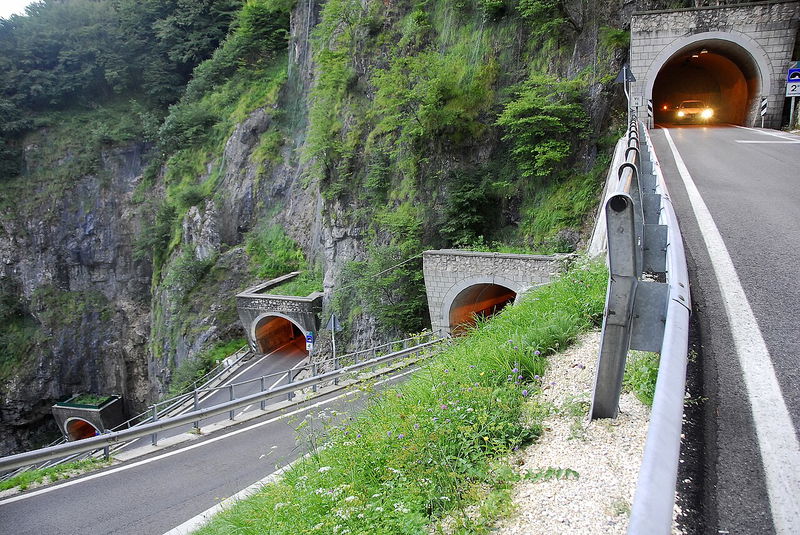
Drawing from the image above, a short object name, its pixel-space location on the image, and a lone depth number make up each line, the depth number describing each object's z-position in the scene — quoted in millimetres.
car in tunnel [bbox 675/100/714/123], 18359
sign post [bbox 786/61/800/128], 14219
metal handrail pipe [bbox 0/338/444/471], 6383
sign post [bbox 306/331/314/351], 21077
